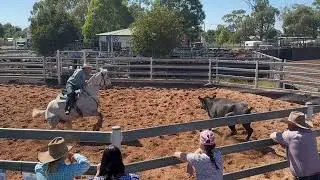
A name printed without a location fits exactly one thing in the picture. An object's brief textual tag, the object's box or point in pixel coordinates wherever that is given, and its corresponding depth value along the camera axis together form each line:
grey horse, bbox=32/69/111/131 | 10.23
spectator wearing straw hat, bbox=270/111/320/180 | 5.05
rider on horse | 10.17
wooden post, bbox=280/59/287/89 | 16.34
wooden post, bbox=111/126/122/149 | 4.33
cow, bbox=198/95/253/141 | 9.96
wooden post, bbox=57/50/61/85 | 19.58
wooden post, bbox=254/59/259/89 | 16.83
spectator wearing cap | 4.19
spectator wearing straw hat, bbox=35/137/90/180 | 3.84
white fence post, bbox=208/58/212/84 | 18.53
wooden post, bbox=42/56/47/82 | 20.27
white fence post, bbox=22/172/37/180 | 4.45
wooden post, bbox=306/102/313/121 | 6.49
